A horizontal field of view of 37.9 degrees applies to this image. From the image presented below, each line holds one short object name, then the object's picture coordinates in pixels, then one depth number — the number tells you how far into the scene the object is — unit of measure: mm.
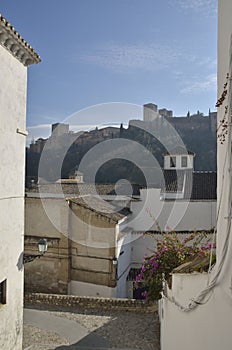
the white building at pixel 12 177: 7109
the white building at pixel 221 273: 2135
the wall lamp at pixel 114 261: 16112
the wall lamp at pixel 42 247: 9552
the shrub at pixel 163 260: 6750
